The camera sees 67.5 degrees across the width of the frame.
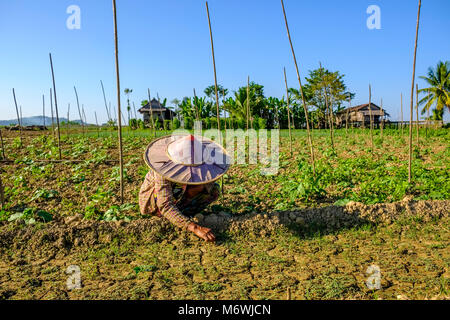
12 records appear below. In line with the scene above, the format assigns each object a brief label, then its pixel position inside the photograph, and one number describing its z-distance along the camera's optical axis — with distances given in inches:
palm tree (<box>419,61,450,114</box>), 1136.8
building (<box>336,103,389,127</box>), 1273.4
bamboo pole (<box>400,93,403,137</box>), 469.2
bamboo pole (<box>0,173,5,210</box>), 145.6
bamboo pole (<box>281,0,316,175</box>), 181.9
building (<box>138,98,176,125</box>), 1171.9
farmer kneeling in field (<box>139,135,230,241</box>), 98.4
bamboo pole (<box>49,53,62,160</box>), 271.7
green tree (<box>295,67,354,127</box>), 1235.2
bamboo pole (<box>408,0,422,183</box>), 172.4
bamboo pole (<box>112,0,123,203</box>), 145.7
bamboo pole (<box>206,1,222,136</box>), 157.5
